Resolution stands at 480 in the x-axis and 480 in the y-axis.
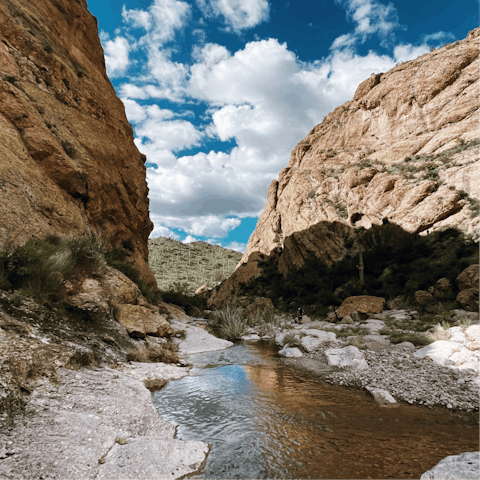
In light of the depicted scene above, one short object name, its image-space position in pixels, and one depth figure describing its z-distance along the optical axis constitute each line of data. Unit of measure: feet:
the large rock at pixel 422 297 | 48.16
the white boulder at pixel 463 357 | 21.86
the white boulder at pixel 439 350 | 23.62
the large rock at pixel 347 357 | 25.25
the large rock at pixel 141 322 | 26.22
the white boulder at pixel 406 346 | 28.33
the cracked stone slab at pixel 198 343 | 34.45
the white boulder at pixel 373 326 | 39.18
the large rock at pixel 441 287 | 47.20
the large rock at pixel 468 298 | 38.97
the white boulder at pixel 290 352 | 33.32
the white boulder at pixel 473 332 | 26.14
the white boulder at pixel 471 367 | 20.25
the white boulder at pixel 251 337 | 49.52
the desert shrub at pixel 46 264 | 18.56
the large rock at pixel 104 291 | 23.29
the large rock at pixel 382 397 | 17.33
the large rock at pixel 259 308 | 76.97
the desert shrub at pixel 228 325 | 49.32
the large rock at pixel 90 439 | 7.88
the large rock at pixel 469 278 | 42.12
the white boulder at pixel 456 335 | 27.41
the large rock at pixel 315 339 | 35.44
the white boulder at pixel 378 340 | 32.04
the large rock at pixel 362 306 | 53.29
